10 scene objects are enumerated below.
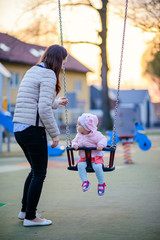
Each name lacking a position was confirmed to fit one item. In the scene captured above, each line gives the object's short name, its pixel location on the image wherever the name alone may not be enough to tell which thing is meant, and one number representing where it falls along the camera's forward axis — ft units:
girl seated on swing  15.53
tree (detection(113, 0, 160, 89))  48.41
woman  12.78
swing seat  14.58
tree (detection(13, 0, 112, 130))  75.00
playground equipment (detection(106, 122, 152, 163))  33.12
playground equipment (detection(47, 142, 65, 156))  40.16
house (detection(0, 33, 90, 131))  86.53
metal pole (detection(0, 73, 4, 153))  44.99
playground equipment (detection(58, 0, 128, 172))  14.69
